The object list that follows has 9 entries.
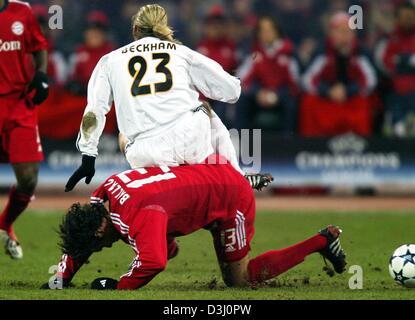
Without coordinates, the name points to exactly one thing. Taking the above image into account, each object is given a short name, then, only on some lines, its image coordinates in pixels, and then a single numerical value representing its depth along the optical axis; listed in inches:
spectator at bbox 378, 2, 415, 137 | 638.5
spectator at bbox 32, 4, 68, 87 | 647.8
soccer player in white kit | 320.2
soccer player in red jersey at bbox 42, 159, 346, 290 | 306.2
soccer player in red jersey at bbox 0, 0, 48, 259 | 414.9
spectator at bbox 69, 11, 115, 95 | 639.8
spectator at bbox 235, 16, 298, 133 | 623.5
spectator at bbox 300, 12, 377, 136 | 629.3
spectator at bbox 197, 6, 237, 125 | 637.9
